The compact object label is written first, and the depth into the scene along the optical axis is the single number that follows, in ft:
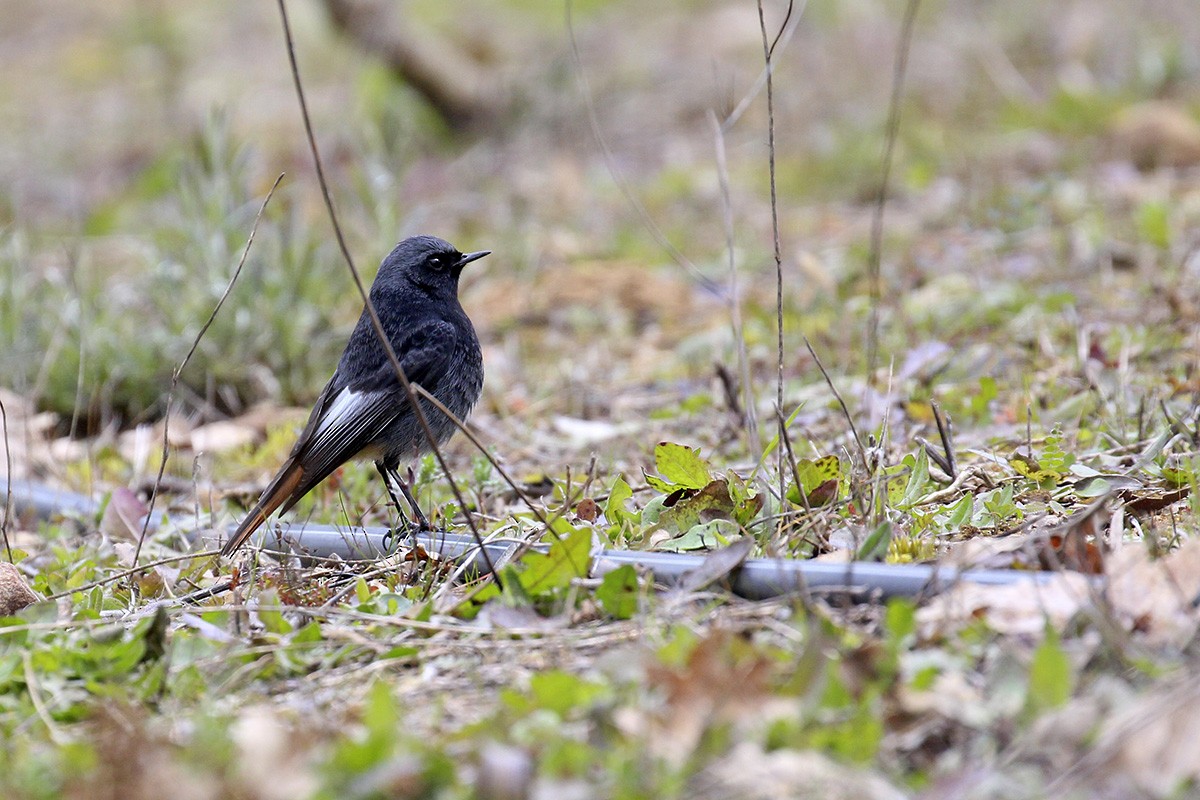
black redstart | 25.57
